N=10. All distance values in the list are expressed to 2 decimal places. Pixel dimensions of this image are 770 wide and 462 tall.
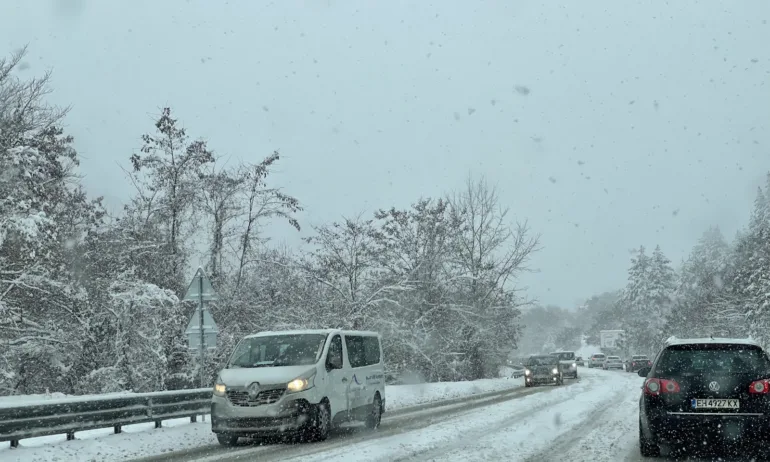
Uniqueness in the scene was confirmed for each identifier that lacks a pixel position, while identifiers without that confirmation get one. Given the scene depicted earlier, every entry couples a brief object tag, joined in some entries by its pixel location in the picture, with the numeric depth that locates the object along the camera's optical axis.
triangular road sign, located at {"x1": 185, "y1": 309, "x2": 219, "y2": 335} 15.57
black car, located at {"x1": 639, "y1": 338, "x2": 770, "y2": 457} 9.02
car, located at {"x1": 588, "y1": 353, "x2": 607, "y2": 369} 78.12
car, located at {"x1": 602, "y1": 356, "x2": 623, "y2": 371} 67.62
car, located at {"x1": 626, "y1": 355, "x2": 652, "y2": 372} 54.29
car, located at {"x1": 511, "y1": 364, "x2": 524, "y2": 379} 59.47
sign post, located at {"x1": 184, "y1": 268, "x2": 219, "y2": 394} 15.55
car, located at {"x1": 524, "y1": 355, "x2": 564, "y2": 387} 35.47
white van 12.37
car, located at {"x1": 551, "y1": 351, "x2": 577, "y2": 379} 45.22
